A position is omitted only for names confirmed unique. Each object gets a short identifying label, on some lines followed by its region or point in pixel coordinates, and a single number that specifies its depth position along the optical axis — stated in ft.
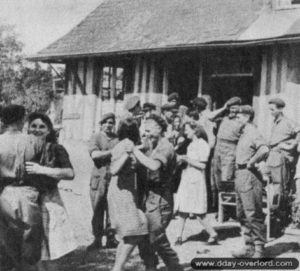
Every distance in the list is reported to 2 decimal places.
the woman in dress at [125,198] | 16.35
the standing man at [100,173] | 21.27
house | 32.30
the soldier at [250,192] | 19.53
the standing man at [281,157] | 24.26
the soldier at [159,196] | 16.84
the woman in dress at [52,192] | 15.80
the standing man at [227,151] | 25.52
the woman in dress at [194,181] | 22.79
